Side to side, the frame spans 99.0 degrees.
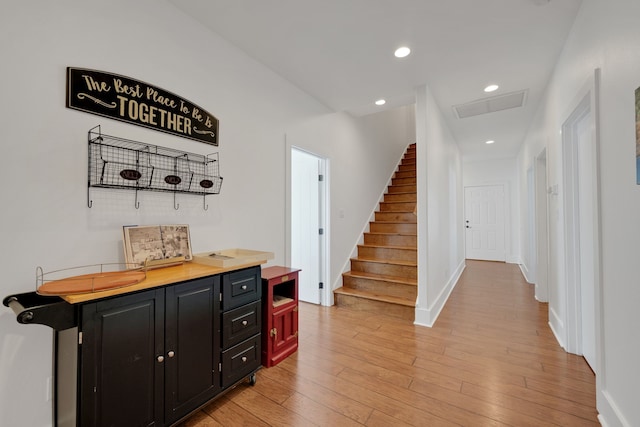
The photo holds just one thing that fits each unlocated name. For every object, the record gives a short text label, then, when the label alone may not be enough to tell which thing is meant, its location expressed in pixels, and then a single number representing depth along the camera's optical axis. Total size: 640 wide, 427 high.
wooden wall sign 1.52
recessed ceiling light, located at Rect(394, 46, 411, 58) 2.47
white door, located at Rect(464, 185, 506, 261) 7.31
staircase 3.50
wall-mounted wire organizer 1.59
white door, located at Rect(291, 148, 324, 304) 3.79
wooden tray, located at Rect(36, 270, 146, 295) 1.18
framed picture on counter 1.65
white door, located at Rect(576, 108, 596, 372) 2.15
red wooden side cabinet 2.25
